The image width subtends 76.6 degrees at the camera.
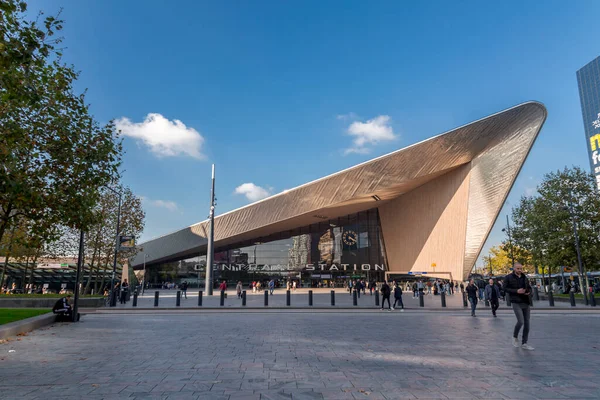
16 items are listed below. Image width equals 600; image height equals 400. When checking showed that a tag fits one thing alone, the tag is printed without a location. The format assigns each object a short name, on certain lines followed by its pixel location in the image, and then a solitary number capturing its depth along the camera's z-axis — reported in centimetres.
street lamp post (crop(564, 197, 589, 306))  2084
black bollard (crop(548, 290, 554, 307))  1956
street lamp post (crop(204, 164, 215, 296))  2722
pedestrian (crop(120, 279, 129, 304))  2220
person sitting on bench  1205
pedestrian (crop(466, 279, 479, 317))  1402
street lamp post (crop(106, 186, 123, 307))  2000
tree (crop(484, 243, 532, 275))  6650
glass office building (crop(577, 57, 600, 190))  9431
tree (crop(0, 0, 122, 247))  873
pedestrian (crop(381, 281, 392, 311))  1766
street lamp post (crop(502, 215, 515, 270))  3677
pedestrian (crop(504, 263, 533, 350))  698
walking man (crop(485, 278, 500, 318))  1377
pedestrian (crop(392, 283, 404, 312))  1727
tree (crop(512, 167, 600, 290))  2602
